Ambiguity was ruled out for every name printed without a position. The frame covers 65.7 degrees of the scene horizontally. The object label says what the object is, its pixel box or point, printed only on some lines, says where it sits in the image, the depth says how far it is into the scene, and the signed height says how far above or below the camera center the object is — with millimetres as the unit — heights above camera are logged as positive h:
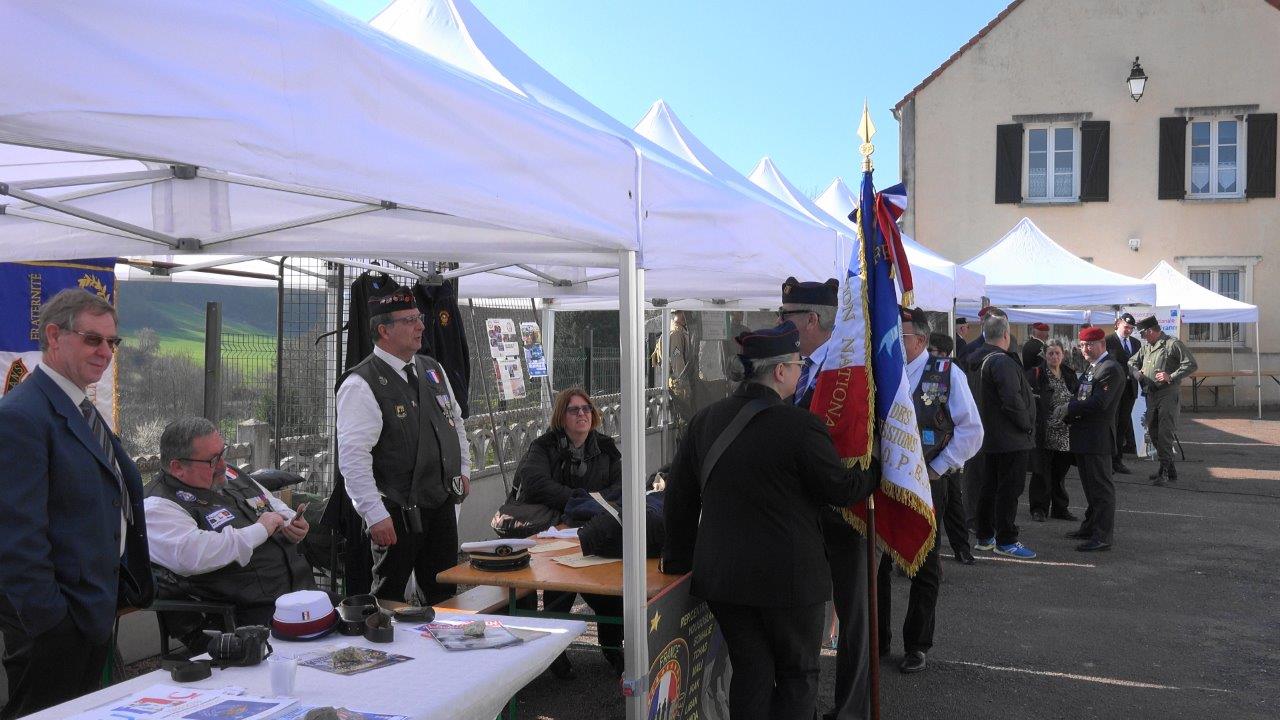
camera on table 2676 -839
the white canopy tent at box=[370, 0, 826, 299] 3621 +595
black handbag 4969 -918
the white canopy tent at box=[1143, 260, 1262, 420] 15805 +606
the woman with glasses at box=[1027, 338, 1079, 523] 9016 -952
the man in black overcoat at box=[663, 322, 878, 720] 3389 -661
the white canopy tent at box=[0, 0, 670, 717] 1751 +456
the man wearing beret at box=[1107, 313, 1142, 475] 11492 -605
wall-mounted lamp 19406 +5061
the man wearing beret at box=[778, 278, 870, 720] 4121 -1091
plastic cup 2436 -832
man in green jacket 11359 -585
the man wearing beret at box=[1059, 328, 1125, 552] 7914 -822
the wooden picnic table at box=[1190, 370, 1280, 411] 19359 -776
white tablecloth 2389 -886
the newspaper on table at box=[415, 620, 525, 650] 2873 -887
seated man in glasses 3752 -759
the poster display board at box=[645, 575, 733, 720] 3605 -1280
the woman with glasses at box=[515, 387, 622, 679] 5184 -676
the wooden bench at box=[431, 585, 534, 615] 4207 -1149
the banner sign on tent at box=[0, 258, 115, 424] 4480 +158
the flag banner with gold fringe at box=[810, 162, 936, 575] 3852 -205
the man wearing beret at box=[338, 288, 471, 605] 4359 -526
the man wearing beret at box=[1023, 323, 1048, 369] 9463 -133
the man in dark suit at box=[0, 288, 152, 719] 2672 -500
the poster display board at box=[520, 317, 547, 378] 8219 -102
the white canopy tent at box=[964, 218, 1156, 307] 12297 +771
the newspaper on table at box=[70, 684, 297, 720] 2260 -863
